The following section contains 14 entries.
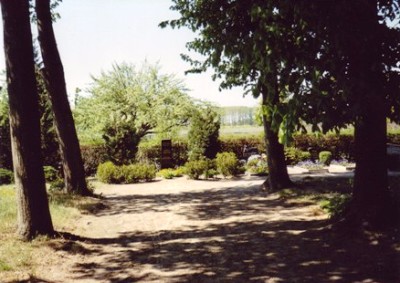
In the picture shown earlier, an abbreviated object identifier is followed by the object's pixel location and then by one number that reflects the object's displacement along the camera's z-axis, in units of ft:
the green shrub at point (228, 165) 63.67
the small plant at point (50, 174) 61.05
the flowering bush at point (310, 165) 70.44
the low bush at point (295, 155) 77.08
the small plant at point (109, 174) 62.44
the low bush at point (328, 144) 83.87
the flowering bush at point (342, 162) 70.04
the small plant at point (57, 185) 50.10
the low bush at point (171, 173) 67.62
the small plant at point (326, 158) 74.84
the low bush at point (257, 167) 64.40
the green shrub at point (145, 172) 63.36
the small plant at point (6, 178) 61.82
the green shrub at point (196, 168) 62.95
